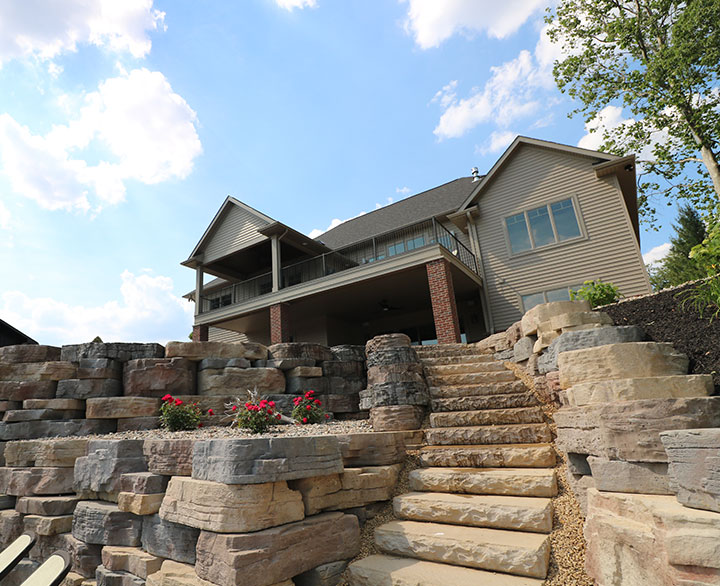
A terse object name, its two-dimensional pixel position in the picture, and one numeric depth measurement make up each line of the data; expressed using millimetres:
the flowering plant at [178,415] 5203
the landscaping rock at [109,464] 3922
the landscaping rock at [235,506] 2682
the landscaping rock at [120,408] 5551
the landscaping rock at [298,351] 6930
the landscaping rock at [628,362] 3383
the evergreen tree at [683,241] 20797
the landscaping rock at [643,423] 2557
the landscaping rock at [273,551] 2547
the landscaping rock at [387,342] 5242
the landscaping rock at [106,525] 3637
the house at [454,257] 10422
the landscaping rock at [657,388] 3020
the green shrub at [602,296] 7071
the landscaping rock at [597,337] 3832
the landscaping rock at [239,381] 6164
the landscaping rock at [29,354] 5996
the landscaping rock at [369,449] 3750
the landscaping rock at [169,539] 3098
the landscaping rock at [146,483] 3502
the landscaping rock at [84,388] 5703
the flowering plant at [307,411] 5711
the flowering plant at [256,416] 4480
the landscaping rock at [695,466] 2043
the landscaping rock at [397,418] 4688
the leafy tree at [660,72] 12078
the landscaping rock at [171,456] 3373
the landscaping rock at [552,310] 5035
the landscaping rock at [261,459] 2779
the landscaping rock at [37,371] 5809
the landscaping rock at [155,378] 5824
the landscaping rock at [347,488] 3127
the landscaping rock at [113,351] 5910
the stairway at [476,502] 2639
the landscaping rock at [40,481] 4559
